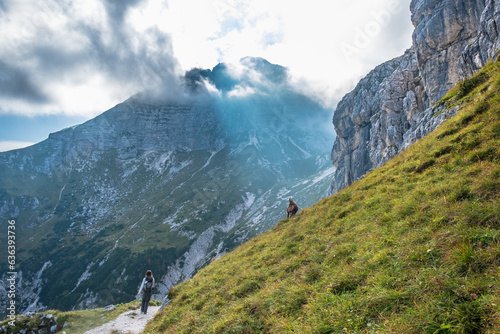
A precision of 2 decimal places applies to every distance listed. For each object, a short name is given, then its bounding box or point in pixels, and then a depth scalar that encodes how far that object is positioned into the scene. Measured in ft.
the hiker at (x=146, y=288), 60.80
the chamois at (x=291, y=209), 72.28
